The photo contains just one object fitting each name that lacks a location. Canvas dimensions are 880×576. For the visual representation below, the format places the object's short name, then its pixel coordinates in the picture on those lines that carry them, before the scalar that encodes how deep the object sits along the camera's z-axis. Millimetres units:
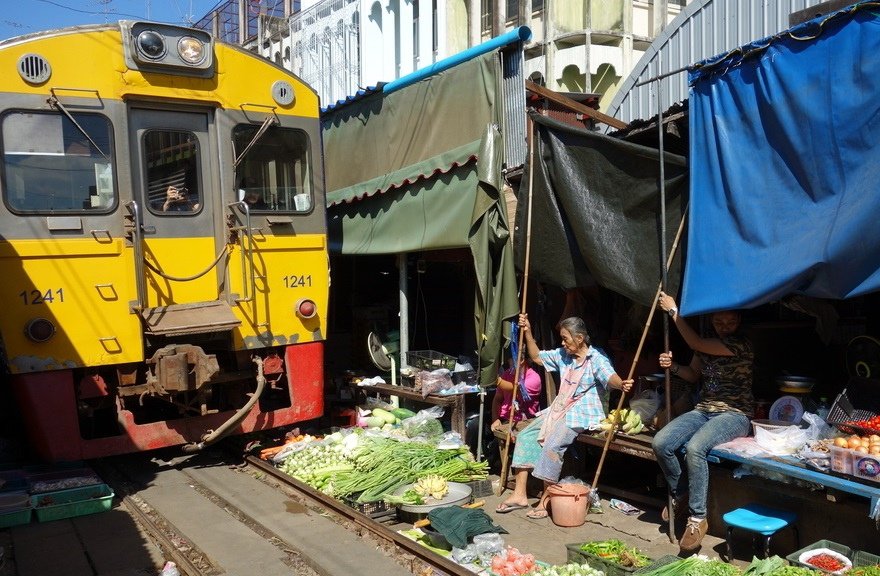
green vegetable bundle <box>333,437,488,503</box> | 6109
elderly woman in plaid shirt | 5738
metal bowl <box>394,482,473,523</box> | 5637
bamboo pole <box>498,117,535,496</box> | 6148
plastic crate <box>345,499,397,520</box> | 5797
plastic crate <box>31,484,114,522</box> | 5695
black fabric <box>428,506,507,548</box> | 4961
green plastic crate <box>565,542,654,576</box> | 4410
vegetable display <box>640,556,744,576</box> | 4148
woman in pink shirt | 6629
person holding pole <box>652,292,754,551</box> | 4945
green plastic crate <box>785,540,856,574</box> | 4254
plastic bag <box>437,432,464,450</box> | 6987
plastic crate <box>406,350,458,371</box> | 7949
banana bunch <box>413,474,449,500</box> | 5848
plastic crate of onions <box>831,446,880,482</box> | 4129
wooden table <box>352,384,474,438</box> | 7332
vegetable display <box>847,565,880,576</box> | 3806
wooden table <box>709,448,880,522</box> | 4070
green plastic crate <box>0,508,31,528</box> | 5562
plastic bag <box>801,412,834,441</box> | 4781
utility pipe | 6645
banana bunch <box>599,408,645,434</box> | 5770
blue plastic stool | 4523
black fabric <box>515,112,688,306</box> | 5586
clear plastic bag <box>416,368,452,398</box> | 7602
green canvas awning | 6465
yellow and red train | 6031
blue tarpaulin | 4199
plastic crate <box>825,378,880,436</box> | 4824
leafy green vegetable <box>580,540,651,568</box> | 4512
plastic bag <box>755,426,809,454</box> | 4785
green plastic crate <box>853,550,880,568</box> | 4113
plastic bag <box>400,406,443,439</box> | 7465
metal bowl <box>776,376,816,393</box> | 5191
